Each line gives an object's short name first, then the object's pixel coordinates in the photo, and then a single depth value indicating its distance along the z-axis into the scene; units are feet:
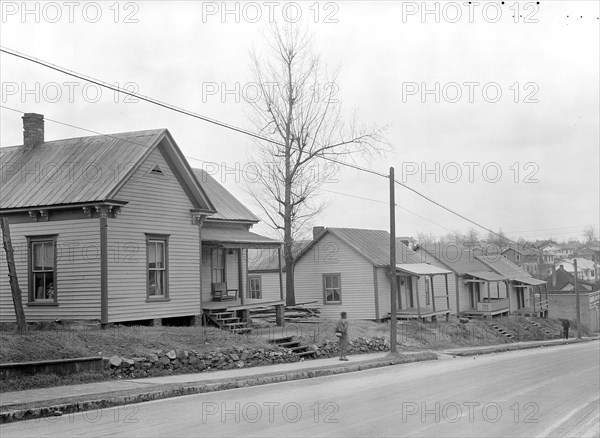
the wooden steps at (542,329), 175.94
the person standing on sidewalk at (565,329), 173.58
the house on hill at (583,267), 484.74
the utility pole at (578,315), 169.37
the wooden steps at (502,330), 145.59
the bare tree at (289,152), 114.93
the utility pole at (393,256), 80.02
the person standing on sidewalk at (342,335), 71.20
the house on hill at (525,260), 432.66
